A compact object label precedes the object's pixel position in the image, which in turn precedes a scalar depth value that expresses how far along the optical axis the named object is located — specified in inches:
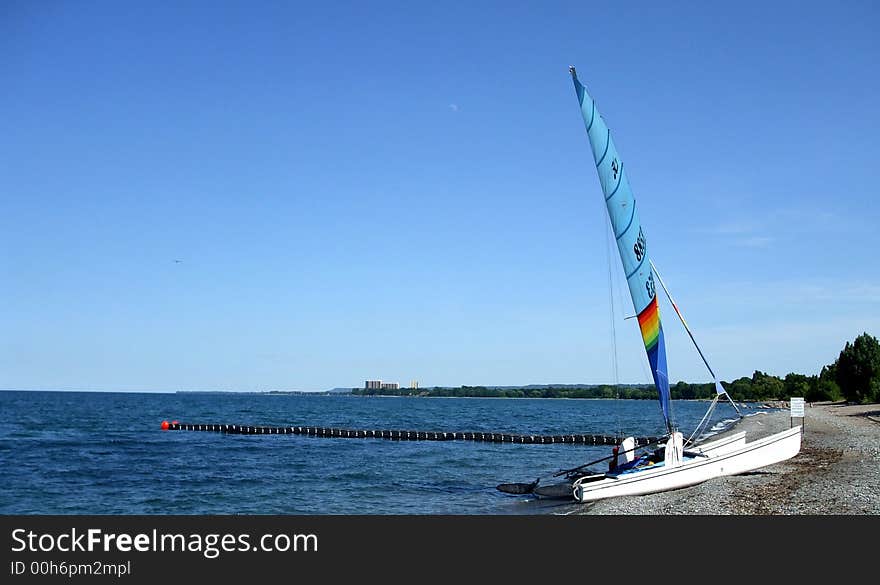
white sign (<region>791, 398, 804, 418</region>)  1115.9
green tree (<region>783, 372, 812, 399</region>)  4671.3
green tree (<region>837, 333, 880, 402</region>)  3270.2
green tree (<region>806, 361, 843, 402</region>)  3964.1
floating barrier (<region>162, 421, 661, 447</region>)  1994.3
